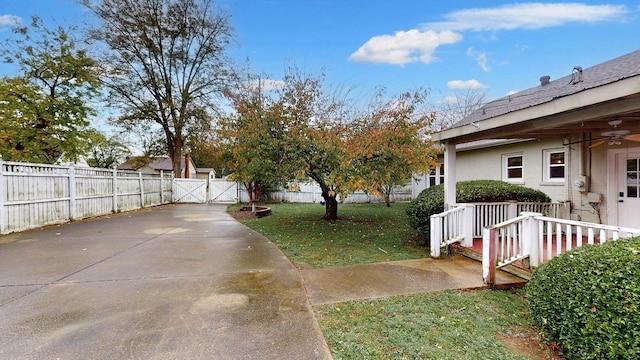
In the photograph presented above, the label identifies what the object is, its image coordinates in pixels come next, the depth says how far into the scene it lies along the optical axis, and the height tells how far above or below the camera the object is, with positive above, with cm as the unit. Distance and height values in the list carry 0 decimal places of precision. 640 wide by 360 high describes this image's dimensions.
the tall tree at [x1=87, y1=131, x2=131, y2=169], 2560 +249
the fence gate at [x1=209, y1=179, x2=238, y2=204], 1917 -91
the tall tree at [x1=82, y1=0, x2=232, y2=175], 1814 +824
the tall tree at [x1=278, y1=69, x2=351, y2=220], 682 +102
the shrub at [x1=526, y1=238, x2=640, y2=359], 209 -105
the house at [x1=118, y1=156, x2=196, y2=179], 2413 +151
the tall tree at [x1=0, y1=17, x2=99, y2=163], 1127 +350
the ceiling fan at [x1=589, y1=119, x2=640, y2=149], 472 +67
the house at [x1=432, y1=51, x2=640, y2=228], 358 +72
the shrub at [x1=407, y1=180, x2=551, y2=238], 667 -54
